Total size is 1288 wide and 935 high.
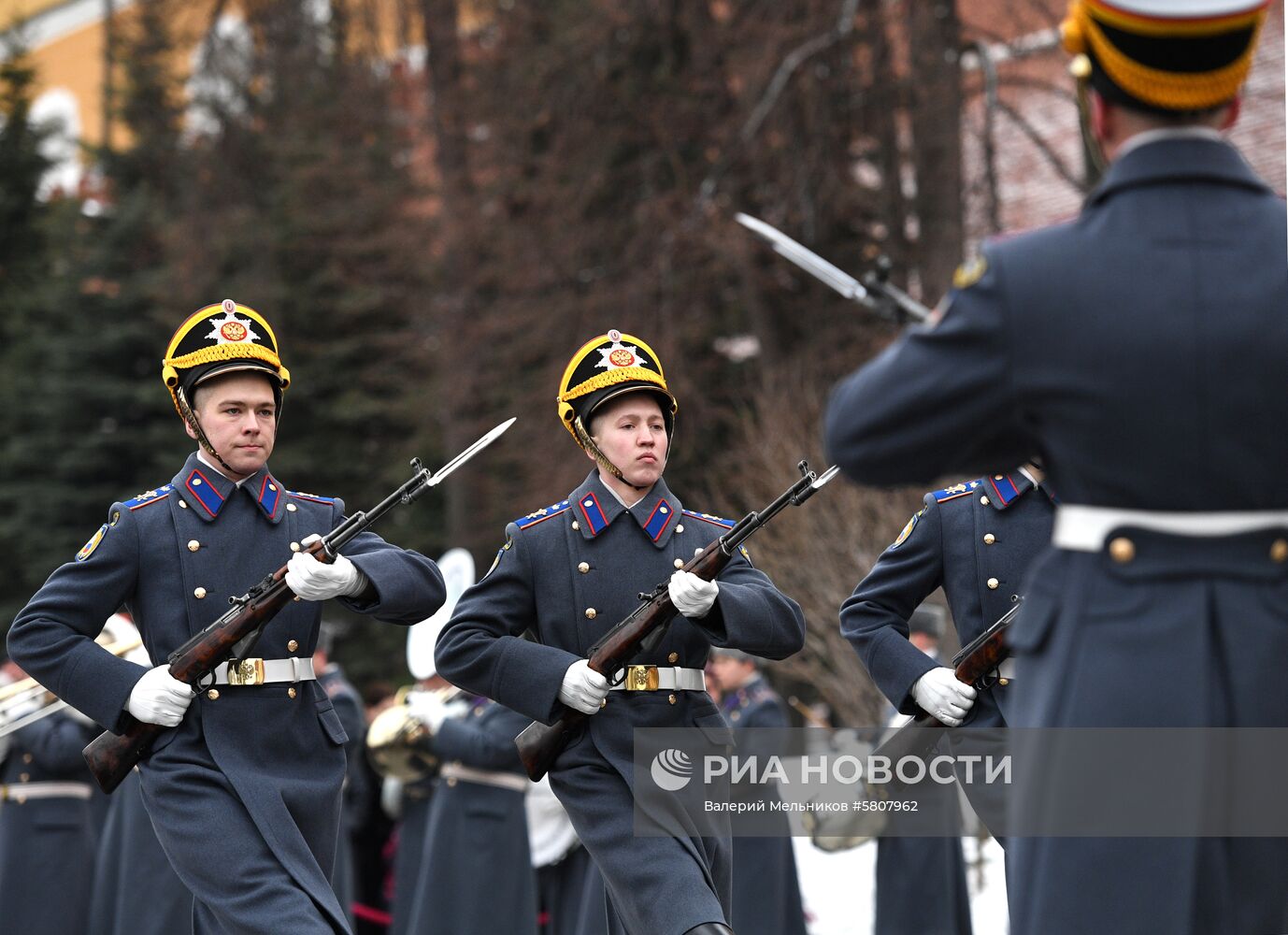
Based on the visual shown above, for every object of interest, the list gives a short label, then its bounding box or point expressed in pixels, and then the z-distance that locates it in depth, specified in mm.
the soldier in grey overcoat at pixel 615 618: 11977
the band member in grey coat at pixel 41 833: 20609
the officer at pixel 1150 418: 6879
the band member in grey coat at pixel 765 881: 21328
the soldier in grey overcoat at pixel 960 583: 12469
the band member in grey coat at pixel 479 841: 20187
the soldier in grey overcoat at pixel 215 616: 11516
